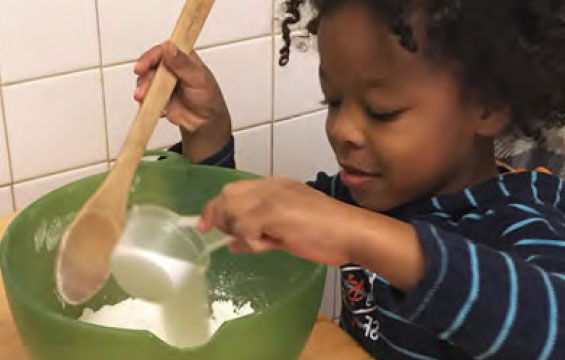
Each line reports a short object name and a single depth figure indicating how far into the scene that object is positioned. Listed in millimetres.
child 619
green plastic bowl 639
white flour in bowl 787
